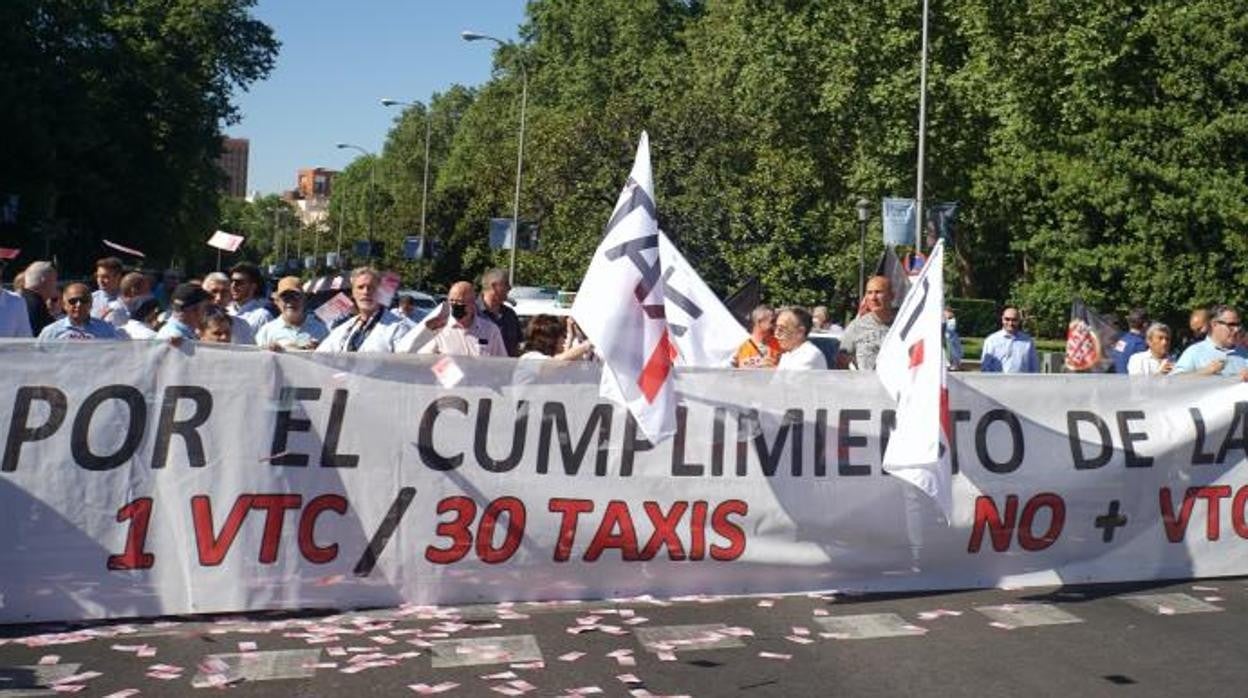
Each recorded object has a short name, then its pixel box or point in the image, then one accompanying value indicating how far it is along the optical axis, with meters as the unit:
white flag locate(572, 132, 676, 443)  7.38
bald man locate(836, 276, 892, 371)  9.23
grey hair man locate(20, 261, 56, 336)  10.25
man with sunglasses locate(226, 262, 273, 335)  10.98
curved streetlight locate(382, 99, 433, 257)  59.16
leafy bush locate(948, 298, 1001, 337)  53.06
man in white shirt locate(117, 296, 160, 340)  9.37
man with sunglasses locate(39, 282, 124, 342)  8.41
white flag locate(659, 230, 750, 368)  8.76
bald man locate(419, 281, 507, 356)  8.83
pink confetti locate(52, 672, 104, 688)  5.95
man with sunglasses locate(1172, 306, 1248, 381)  10.16
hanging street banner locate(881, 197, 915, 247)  29.41
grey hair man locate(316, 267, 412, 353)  9.17
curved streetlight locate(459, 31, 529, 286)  40.16
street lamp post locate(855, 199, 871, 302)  34.88
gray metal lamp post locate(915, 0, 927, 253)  31.08
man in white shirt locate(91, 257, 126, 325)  11.32
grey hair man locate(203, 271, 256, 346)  9.63
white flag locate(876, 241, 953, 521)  7.71
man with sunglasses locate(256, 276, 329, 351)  9.41
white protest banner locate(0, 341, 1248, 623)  7.07
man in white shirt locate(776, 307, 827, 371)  8.49
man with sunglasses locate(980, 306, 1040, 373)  12.89
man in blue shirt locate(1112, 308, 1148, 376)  13.85
